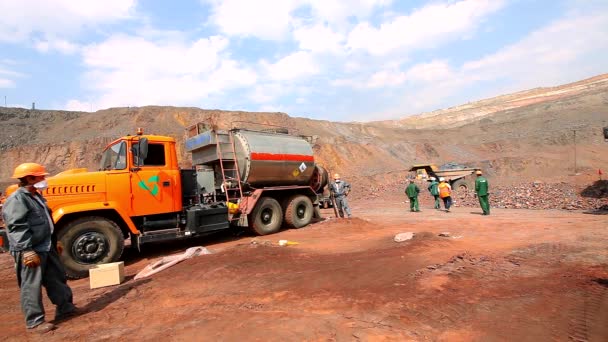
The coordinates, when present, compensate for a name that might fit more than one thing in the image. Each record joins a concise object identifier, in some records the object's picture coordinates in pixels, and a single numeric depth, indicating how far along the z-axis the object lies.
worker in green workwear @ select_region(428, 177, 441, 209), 16.34
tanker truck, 6.79
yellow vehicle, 23.64
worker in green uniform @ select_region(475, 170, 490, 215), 12.98
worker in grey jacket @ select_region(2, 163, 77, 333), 4.04
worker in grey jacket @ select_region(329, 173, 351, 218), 12.40
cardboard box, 5.78
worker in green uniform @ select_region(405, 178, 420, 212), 15.46
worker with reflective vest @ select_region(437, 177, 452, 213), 14.83
